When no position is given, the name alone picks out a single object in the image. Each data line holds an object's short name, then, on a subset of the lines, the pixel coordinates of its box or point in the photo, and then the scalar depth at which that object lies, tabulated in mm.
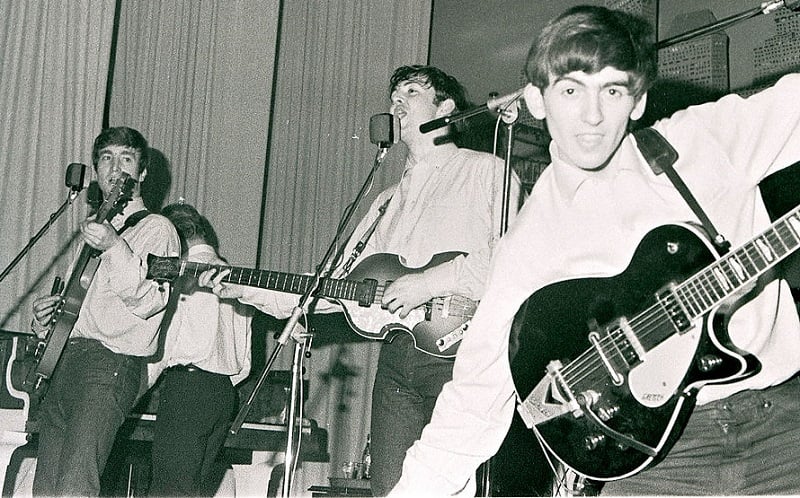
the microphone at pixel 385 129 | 3400
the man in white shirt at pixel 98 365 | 3662
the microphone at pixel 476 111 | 2600
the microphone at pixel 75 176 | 4445
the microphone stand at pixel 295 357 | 2984
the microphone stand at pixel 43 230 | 4157
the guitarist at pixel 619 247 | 1893
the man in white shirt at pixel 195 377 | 4250
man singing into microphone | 3314
